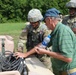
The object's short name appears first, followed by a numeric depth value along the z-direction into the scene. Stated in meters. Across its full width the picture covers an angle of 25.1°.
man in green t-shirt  1.66
